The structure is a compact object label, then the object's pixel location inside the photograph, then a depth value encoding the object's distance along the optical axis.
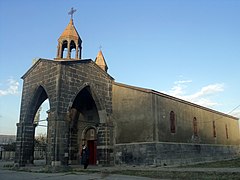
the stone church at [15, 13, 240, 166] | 11.60
